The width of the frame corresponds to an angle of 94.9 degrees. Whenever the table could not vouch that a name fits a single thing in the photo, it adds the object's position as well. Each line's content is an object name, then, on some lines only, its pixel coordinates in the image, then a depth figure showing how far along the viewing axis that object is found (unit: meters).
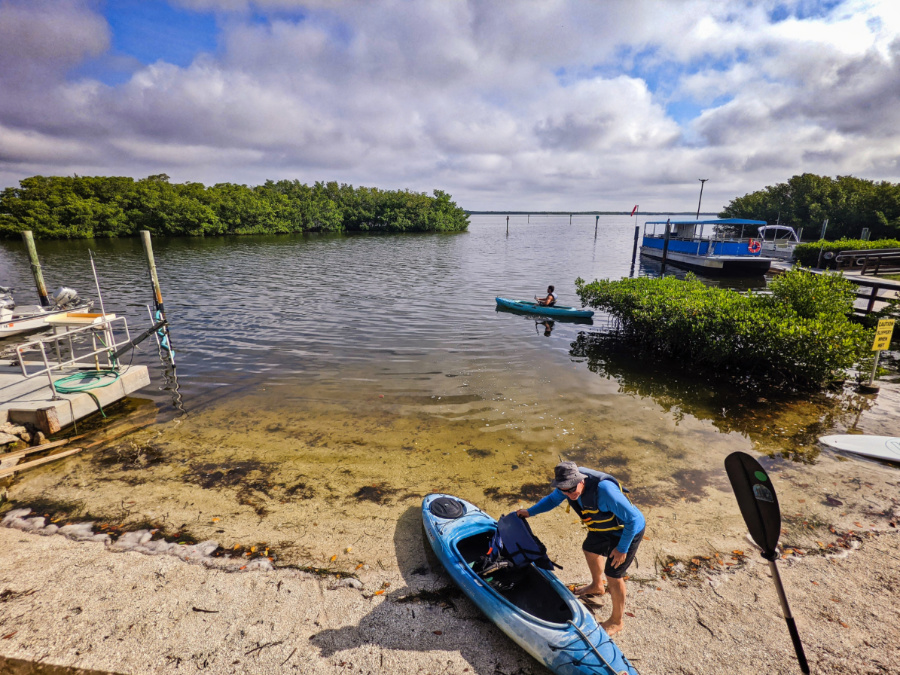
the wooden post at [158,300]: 14.52
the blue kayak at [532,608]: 4.16
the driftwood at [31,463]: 7.98
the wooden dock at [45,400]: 9.30
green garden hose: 10.28
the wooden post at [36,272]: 20.69
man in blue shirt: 4.54
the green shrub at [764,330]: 10.78
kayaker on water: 21.86
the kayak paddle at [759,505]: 3.74
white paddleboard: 8.32
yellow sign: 11.02
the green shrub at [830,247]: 32.75
